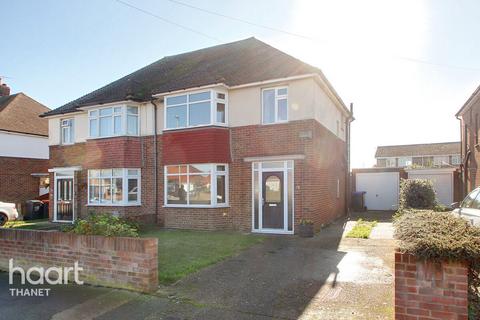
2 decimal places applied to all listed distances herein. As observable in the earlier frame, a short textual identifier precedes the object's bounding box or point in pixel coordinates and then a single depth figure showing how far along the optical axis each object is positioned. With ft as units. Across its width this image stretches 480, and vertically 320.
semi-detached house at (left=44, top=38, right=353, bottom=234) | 39.99
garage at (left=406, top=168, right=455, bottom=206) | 70.36
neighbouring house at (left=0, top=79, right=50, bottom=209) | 70.16
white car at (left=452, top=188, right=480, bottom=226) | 22.15
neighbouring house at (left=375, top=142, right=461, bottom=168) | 157.07
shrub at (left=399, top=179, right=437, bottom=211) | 43.06
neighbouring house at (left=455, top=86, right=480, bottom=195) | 57.00
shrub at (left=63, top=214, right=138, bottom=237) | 21.31
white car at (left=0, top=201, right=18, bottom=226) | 54.28
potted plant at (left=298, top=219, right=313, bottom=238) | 37.19
